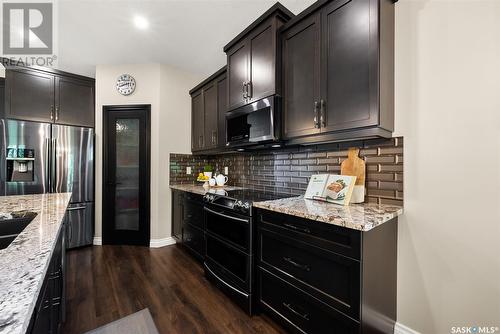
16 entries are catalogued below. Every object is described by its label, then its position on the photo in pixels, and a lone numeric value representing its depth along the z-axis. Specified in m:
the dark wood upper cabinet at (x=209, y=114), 2.87
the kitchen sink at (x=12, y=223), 1.13
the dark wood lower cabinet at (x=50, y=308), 0.58
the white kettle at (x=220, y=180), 3.21
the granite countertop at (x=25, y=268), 0.41
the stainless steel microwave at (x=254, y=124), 1.92
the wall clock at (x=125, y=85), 3.24
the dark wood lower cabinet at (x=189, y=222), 2.59
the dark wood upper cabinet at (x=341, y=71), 1.38
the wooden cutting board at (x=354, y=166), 1.70
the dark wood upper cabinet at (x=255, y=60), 1.89
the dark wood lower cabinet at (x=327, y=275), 1.18
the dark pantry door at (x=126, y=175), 3.25
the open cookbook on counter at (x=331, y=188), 1.62
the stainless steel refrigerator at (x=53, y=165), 2.70
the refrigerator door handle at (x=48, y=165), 2.86
